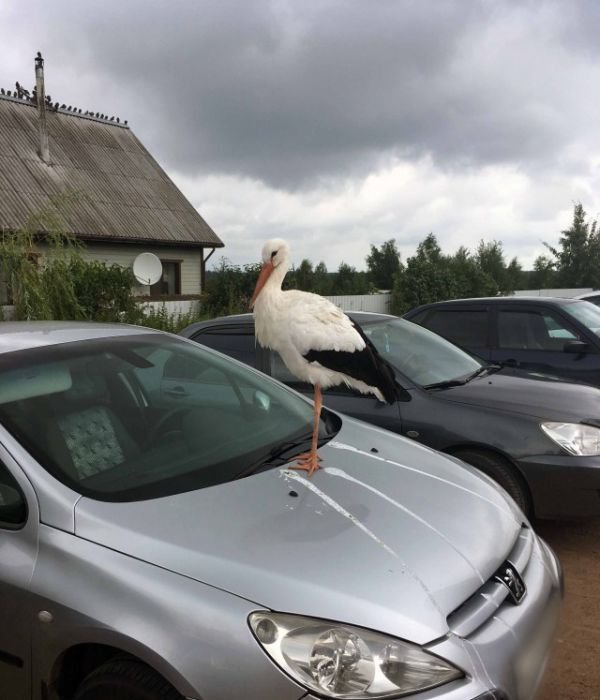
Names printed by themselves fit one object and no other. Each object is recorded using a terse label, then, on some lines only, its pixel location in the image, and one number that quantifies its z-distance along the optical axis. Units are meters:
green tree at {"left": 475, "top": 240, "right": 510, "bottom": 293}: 32.71
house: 16.89
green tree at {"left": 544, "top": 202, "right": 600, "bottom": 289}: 30.00
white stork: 3.01
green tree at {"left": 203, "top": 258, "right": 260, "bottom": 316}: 16.44
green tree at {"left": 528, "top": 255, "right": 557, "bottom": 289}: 34.46
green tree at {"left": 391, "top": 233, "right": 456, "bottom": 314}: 20.88
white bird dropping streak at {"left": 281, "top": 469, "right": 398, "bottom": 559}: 1.93
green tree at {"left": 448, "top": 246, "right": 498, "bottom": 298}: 21.69
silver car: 1.60
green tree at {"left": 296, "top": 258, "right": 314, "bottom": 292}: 24.06
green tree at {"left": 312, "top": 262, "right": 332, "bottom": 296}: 24.75
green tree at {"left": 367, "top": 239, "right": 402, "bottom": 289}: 36.56
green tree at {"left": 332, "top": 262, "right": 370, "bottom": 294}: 26.09
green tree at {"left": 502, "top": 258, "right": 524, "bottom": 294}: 33.84
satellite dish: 15.94
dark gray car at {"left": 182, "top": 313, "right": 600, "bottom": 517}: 3.64
